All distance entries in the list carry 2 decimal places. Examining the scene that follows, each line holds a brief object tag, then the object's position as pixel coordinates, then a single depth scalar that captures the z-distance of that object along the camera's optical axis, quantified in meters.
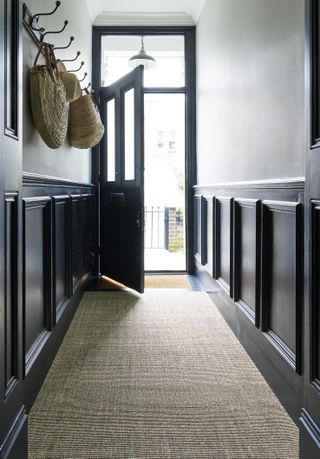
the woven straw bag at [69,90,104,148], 3.12
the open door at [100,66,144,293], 3.88
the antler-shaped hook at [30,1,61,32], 2.06
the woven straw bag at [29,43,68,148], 2.00
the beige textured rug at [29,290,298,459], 1.57
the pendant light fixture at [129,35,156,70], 4.71
